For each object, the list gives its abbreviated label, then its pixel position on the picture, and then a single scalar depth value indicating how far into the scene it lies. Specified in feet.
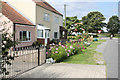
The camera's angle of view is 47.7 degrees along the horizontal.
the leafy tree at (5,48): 11.57
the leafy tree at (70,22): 166.71
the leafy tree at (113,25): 226.38
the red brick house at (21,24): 50.37
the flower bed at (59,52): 26.84
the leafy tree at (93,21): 208.52
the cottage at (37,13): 62.08
